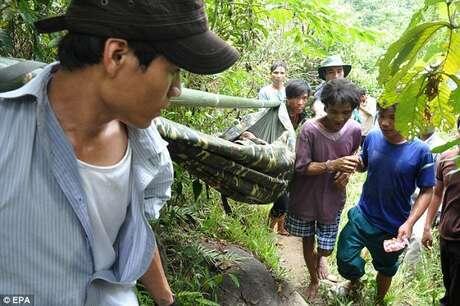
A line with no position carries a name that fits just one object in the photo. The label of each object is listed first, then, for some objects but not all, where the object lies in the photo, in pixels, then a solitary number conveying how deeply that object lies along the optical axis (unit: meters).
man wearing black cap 0.89
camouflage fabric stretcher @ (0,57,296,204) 1.48
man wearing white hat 4.74
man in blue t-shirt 2.79
